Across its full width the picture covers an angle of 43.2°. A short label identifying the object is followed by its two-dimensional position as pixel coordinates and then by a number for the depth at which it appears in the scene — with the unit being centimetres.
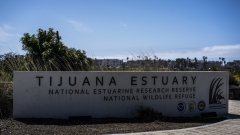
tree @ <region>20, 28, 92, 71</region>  1243
